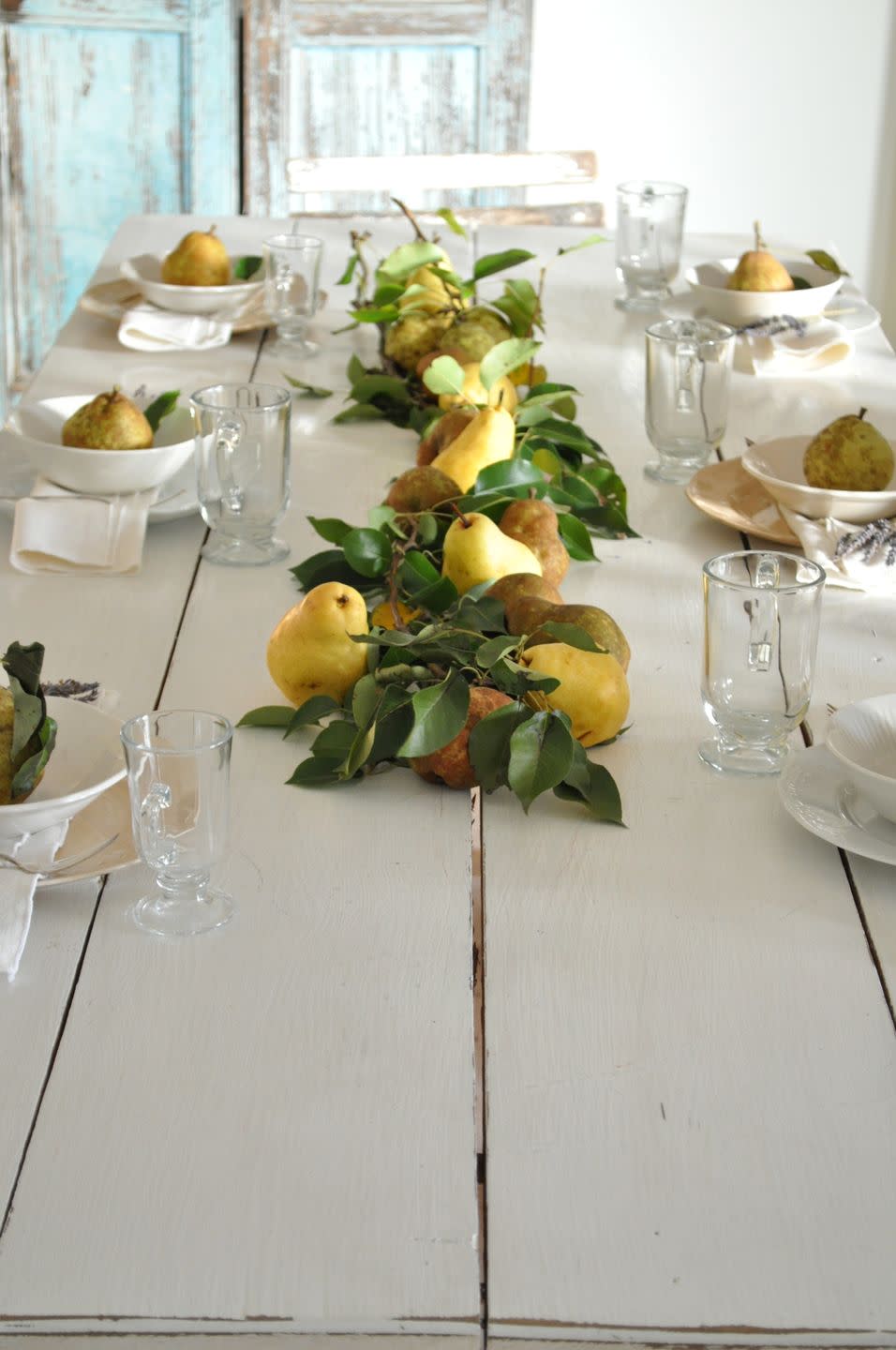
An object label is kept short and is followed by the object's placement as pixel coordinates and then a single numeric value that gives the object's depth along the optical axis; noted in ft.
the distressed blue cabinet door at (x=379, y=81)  10.69
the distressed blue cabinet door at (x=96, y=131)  10.43
